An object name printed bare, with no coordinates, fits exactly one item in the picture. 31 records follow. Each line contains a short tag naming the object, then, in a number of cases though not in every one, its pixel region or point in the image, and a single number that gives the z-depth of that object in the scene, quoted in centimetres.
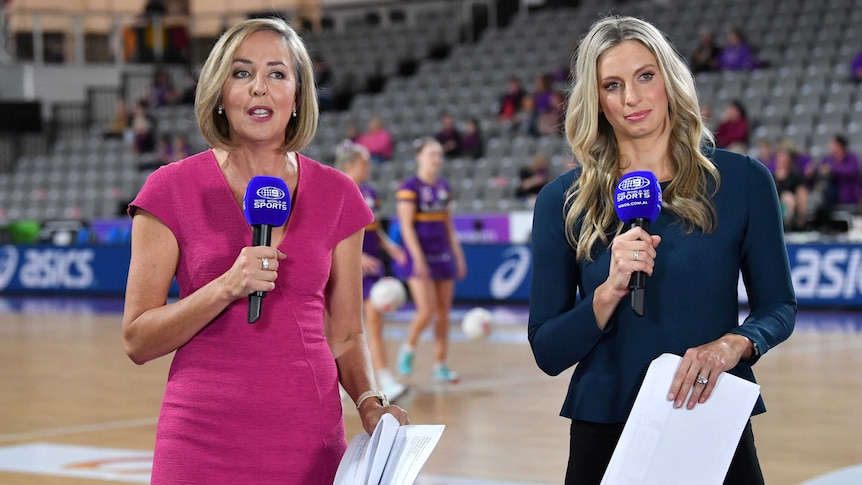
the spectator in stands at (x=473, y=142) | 2053
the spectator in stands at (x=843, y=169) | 1571
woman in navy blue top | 289
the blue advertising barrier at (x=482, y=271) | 1510
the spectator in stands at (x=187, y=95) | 2645
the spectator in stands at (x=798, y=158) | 1576
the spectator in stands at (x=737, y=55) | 1944
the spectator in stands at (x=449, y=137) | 2061
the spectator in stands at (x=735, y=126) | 1708
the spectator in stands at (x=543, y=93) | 2005
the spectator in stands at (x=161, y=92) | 2684
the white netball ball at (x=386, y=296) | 988
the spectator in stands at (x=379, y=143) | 2134
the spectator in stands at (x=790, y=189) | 1542
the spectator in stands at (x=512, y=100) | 2103
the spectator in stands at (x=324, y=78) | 2420
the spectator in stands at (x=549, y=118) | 1947
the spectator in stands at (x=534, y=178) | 1780
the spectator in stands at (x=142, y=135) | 2502
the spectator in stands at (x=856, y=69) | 1791
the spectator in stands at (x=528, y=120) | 2017
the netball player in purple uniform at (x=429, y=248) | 1053
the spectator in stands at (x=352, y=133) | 2147
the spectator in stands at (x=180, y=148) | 2264
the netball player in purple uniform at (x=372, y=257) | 941
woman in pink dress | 282
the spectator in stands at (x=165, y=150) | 2357
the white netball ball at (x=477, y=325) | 1148
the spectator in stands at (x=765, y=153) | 1573
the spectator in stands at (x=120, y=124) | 2662
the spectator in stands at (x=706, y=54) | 1989
